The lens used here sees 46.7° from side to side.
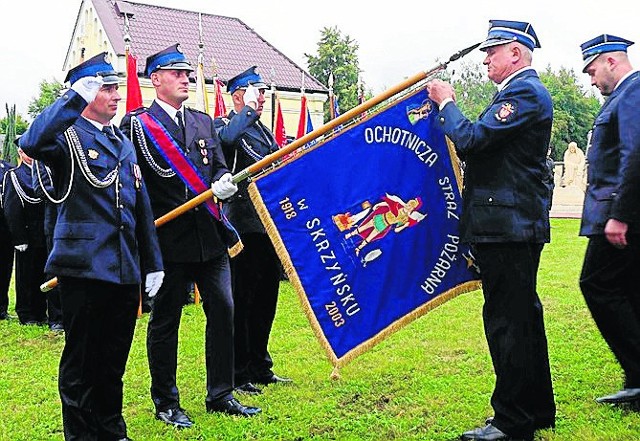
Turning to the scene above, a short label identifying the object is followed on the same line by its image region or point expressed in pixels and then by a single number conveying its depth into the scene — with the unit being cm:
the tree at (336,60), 4381
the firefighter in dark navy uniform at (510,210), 384
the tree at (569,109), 5650
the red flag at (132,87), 836
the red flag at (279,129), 1111
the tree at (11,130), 2678
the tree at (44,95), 5331
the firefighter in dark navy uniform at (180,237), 447
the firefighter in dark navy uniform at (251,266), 521
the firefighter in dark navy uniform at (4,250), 901
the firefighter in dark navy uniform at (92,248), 362
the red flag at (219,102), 1039
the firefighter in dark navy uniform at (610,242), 437
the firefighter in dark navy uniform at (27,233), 827
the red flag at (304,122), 1201
